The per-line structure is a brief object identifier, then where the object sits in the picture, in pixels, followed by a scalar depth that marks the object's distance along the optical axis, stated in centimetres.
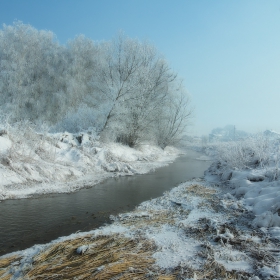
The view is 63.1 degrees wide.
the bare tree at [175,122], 2856
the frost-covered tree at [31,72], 2336
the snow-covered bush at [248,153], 1130
